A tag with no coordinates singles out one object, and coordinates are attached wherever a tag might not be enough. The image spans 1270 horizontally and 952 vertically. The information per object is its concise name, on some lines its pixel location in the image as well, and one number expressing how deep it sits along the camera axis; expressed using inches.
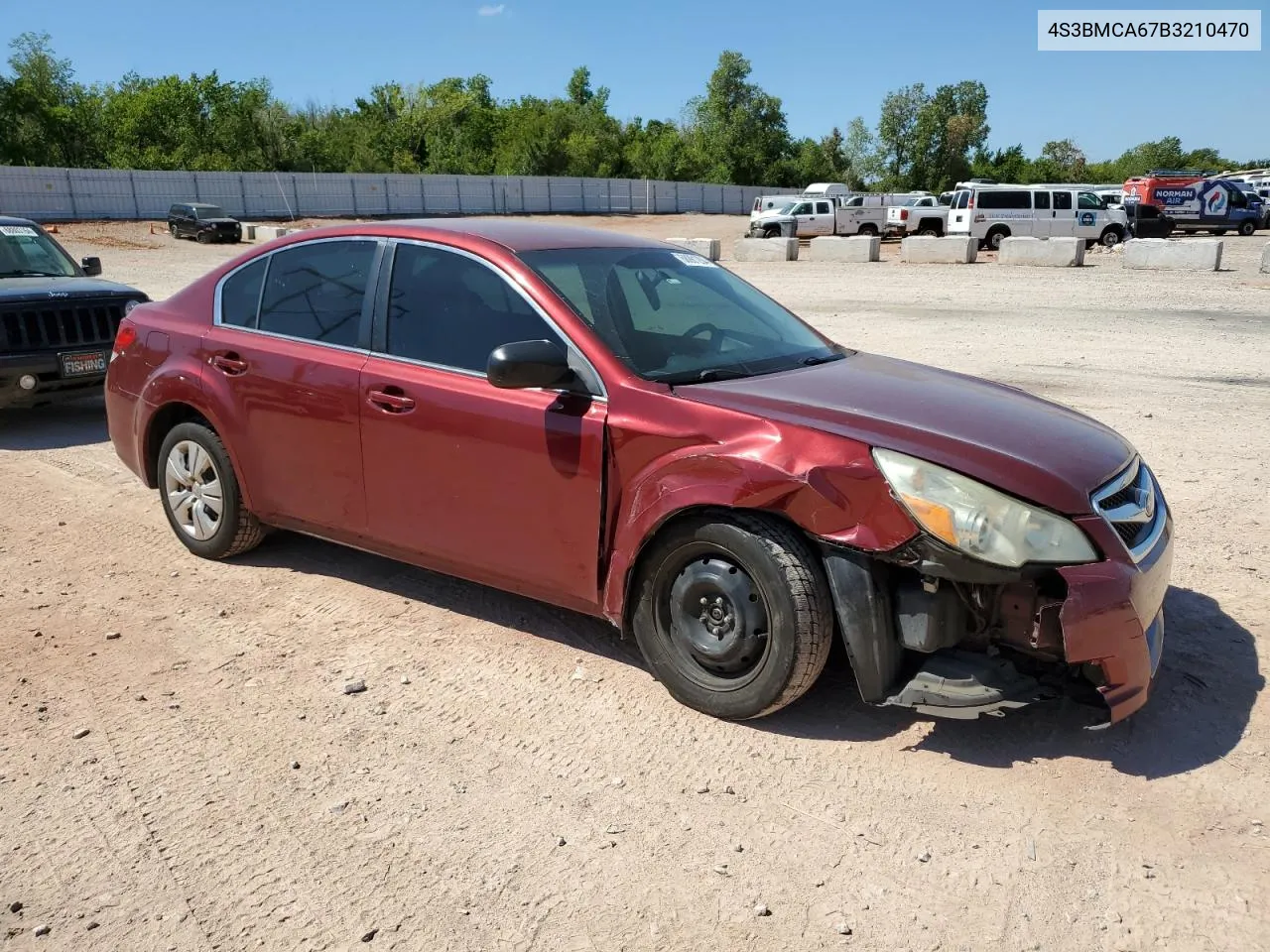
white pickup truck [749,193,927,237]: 1605.6
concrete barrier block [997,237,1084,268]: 962.7
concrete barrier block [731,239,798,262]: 1123.3
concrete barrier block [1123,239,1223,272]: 895.7
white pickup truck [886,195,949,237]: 1537.9
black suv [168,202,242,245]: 1552.7
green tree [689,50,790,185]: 3853.3
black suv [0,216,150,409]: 315.9
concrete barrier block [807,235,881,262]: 1096.2
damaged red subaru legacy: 124.7
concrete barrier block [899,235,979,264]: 1045.8
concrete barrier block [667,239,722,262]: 1082.7
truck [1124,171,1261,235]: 1467.8
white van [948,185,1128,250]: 1298.0
